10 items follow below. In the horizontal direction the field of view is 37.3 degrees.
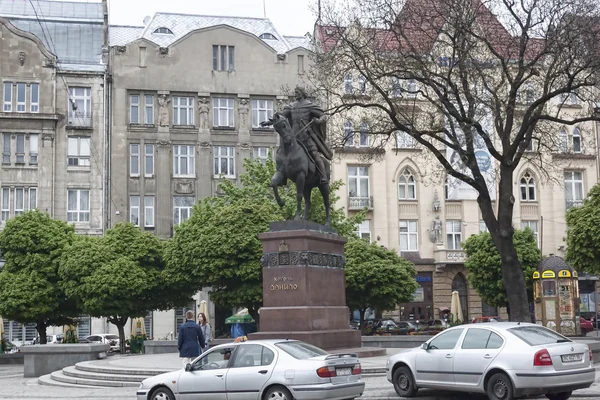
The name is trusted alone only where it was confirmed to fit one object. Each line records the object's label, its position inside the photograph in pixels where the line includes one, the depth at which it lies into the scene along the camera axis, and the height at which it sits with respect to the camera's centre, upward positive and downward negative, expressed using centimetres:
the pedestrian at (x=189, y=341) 1900 -95
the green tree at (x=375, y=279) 4141 +65
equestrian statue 2194 +367
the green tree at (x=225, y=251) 3594 +181
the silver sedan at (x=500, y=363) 1418 -121
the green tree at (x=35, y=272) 3812 +120
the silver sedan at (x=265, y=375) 1405 -130
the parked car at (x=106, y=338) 4418 -212
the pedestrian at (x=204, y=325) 2238 -74
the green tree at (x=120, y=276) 3709 +90
